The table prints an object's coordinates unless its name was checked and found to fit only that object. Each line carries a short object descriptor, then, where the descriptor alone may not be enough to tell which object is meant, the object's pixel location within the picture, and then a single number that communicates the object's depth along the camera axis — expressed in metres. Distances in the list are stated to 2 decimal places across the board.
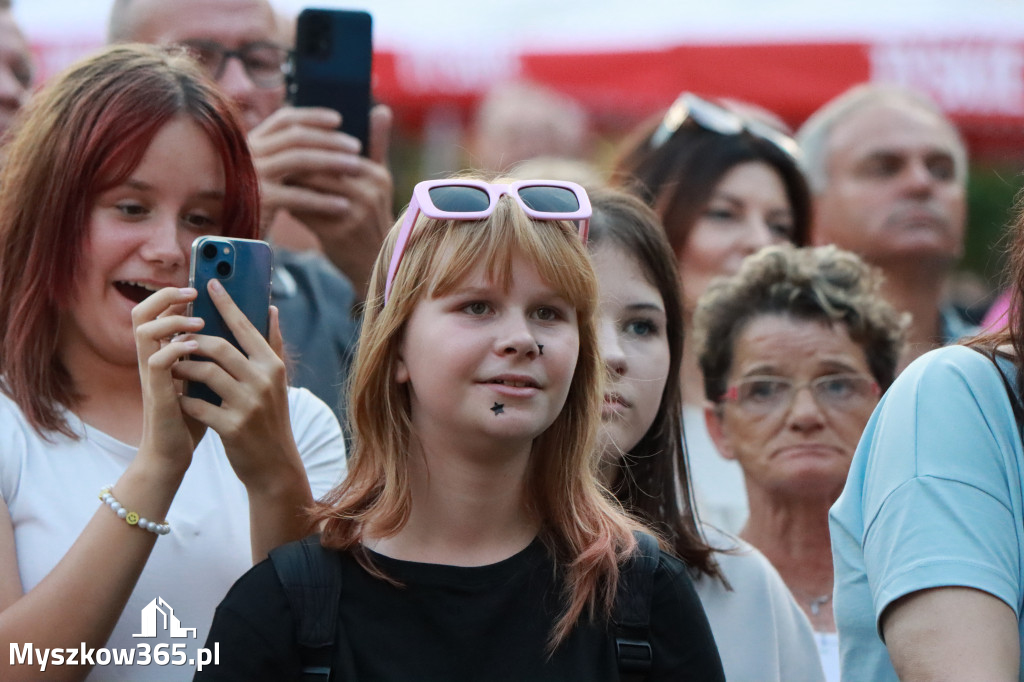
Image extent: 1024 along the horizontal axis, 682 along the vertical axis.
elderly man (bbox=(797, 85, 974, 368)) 8.86
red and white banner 16.00
